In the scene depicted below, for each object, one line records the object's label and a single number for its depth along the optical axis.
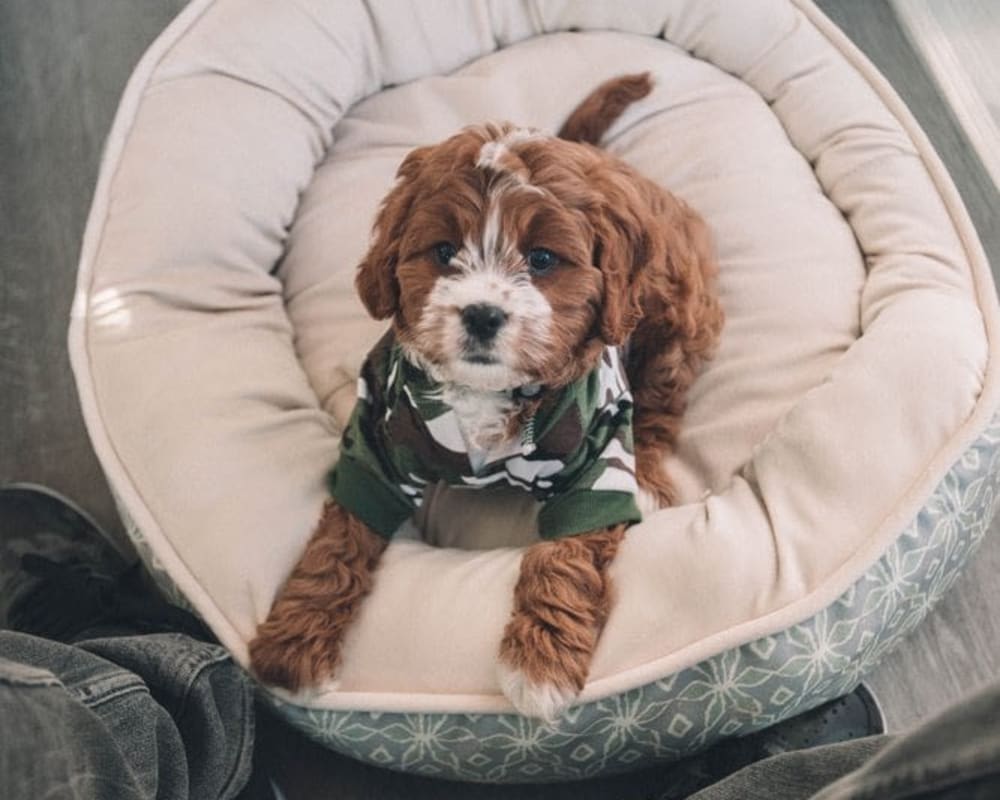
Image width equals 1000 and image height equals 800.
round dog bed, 1.54
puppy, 1.33
